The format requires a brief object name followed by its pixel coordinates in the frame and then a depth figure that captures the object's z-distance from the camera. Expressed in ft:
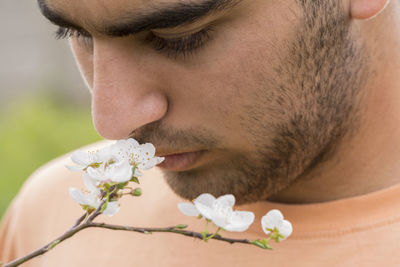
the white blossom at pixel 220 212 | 2.23
